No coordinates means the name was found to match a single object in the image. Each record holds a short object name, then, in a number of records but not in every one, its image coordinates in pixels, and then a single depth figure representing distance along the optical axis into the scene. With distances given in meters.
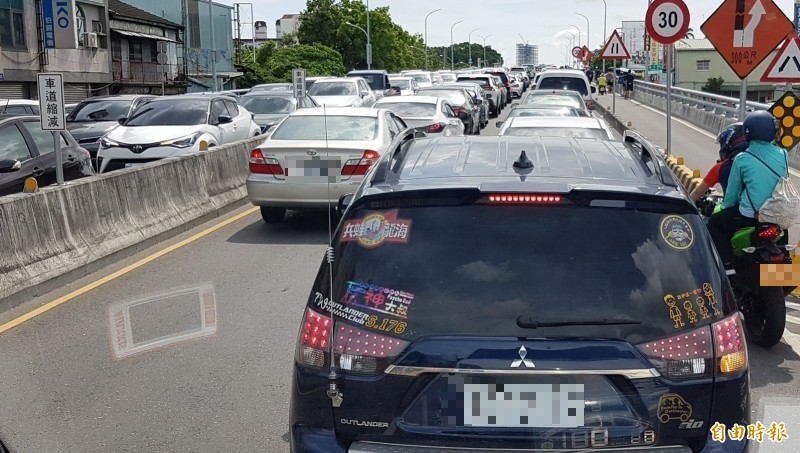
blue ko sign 39.69
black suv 3.48
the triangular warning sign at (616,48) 31.14
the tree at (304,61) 68.06
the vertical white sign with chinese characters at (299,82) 20.85
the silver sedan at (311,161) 12.66
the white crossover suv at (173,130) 17.52
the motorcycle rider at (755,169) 7.02
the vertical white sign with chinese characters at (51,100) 11.45
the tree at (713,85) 99.25
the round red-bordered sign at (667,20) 16.97
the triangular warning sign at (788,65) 12.64
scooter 7.05
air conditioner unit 46.75
